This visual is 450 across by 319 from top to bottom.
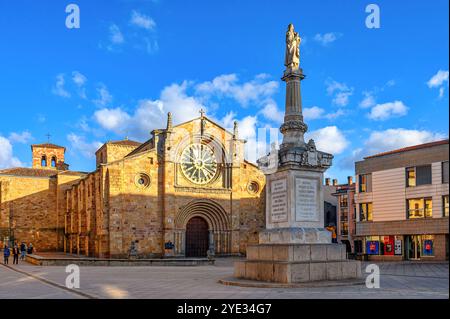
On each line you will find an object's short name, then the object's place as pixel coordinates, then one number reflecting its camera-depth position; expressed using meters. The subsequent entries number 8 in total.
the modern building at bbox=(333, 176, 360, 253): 57.43
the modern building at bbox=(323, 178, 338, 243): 65.23
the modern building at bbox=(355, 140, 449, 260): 33.16
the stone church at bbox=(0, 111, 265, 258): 41.28
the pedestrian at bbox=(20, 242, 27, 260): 38.76
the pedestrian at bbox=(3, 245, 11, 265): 33.88
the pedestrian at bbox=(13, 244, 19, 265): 33.01
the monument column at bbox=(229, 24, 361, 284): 16.27
